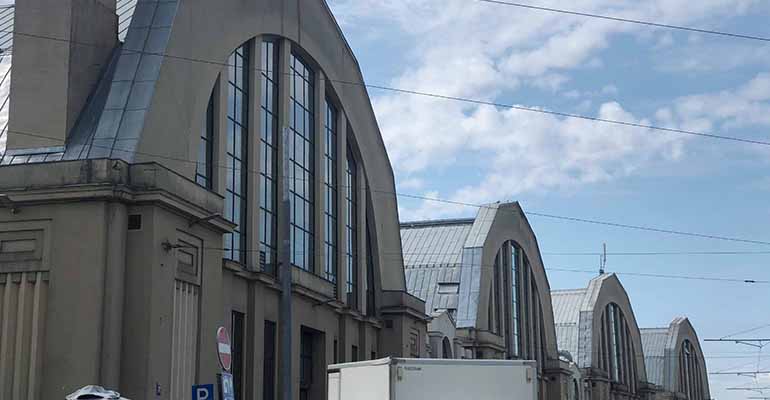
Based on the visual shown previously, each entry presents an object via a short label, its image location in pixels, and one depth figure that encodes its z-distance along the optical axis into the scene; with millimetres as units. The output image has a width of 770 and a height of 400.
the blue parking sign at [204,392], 16922
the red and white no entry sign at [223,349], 17391
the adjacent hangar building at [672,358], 98000
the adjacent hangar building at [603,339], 74125
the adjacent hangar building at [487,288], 51000
